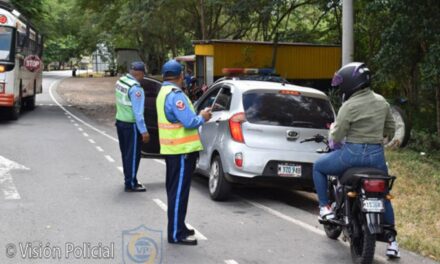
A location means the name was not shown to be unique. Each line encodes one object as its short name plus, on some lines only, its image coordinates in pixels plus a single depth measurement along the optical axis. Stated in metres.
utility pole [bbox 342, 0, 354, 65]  11.83
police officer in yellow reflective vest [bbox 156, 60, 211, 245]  5.79
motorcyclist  5.40
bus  17.48
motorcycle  5.13
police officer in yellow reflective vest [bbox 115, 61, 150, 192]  8.53
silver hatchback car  7.66
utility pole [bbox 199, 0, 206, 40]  27.26
